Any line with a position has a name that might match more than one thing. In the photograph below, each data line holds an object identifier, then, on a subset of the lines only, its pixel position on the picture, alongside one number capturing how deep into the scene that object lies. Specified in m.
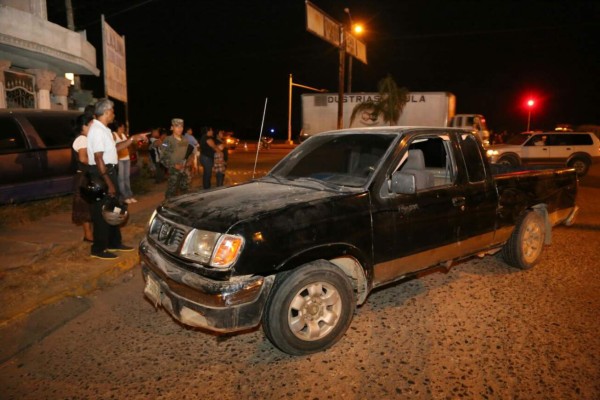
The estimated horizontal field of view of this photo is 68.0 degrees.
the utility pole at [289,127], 45.58
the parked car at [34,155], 7.66
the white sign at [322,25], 16.19
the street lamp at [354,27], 20.83
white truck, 25.58
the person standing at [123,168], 8.84
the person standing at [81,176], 5.43
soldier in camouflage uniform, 7.91
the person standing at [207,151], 10.05
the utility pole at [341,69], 19.16
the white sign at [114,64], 14.15
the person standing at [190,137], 12.69
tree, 26.02
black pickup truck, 3.18
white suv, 16.59
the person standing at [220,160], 10.30
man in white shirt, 5.09
